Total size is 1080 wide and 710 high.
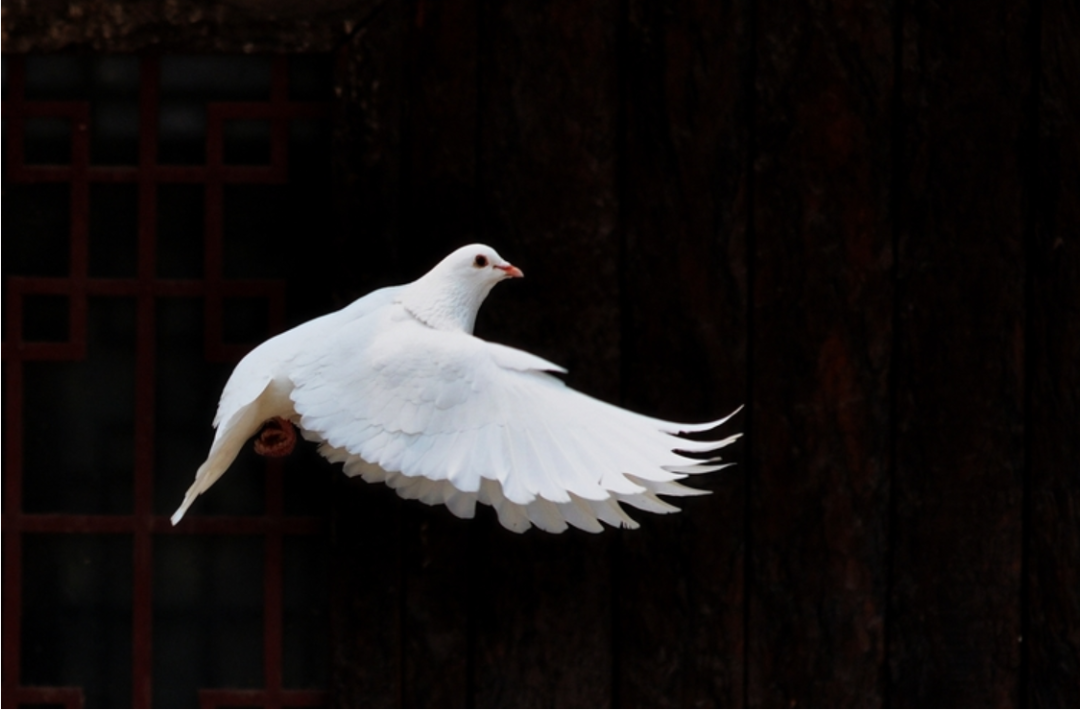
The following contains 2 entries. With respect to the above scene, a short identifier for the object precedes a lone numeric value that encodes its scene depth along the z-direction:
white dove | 8.59
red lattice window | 8.85
